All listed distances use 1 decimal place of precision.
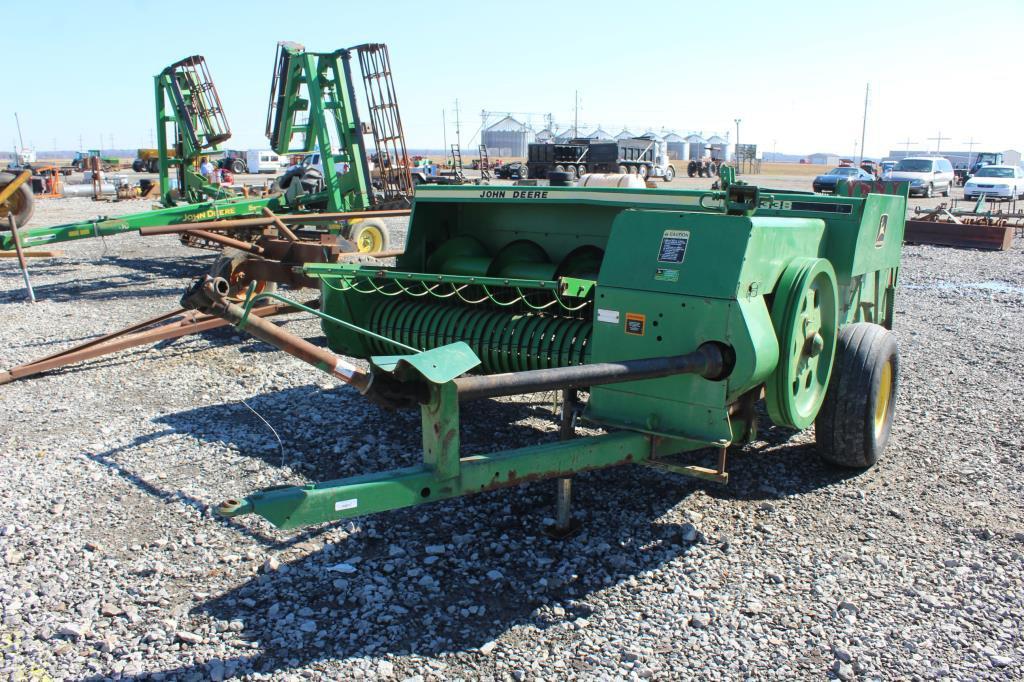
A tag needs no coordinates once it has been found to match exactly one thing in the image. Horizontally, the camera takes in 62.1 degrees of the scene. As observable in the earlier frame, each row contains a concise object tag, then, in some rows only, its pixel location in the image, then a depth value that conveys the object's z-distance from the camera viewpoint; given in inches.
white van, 1881.2
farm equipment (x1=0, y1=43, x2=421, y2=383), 381.7
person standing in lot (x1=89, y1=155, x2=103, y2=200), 1091.8
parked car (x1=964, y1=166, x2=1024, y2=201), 1030.4
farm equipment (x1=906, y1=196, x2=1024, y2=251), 604.7
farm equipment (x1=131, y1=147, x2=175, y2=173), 1847.9
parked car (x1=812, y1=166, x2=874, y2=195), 1096.2
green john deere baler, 114.6
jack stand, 153.0
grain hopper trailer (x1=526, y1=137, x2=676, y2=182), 1189.7
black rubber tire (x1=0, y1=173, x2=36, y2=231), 438.3
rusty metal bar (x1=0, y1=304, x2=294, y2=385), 248.7
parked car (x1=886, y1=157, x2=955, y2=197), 1188.4
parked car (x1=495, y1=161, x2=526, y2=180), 1371.8
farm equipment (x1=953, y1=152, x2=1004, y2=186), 1608.0
